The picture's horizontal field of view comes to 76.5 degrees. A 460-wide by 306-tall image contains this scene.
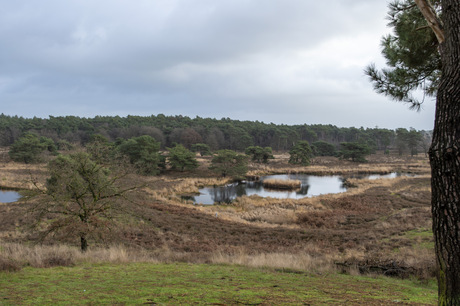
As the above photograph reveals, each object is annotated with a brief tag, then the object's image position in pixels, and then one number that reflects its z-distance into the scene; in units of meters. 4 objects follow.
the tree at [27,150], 46.75
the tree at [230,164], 43.06
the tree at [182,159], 44.12
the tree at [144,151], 41.69
